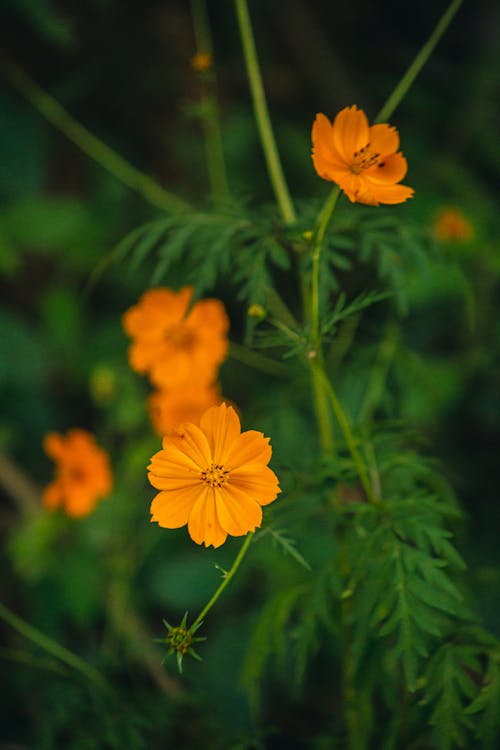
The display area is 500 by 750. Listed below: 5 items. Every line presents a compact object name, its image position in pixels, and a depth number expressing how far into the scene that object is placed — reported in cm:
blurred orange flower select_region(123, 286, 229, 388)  91
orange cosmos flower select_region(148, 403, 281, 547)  75
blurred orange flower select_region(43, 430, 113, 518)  96
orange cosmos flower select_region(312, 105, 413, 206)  75
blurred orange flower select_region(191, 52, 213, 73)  86
